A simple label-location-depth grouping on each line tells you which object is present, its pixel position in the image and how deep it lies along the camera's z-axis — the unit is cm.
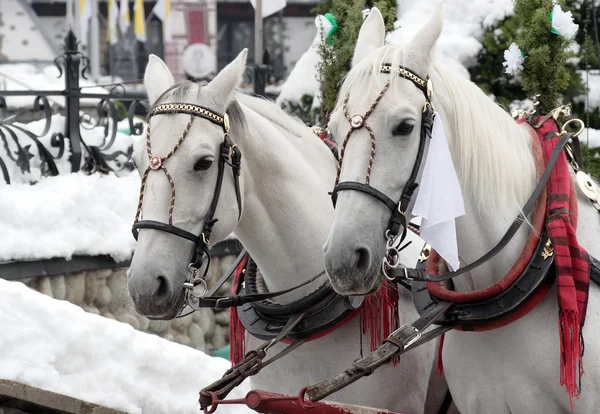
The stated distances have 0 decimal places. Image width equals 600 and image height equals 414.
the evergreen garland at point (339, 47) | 820
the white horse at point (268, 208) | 620
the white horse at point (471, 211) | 528
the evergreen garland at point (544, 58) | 696
